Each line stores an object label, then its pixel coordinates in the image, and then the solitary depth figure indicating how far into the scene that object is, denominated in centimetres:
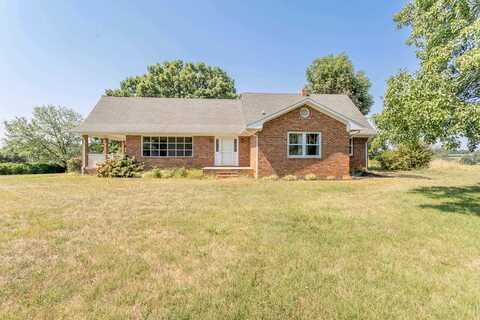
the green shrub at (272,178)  1398
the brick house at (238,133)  1459
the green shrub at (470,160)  2554
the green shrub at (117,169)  1569
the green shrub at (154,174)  1535
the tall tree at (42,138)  2716
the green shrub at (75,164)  1900
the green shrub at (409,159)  2169
